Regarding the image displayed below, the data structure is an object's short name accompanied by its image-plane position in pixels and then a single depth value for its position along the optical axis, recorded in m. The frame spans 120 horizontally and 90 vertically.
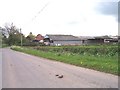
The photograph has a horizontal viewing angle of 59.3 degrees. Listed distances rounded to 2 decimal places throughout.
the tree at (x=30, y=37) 49.47
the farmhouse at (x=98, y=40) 38.96
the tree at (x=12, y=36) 43.15
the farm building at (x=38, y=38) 48.60
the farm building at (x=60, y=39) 37.96
